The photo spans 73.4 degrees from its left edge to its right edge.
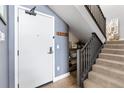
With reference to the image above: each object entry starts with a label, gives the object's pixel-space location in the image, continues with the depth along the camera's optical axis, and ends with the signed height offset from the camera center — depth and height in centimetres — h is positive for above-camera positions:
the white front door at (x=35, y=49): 183 -6
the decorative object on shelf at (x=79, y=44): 324 +9
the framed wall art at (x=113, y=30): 302 +61
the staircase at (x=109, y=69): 179 -56
